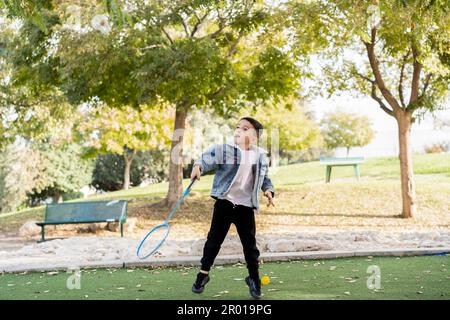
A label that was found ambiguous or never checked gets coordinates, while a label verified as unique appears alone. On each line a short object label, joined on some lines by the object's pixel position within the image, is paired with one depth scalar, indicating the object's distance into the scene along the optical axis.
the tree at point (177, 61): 15.03
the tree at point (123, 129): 22.59
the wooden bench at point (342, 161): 22.44
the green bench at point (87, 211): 14.56
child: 5.46
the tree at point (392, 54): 13.88
